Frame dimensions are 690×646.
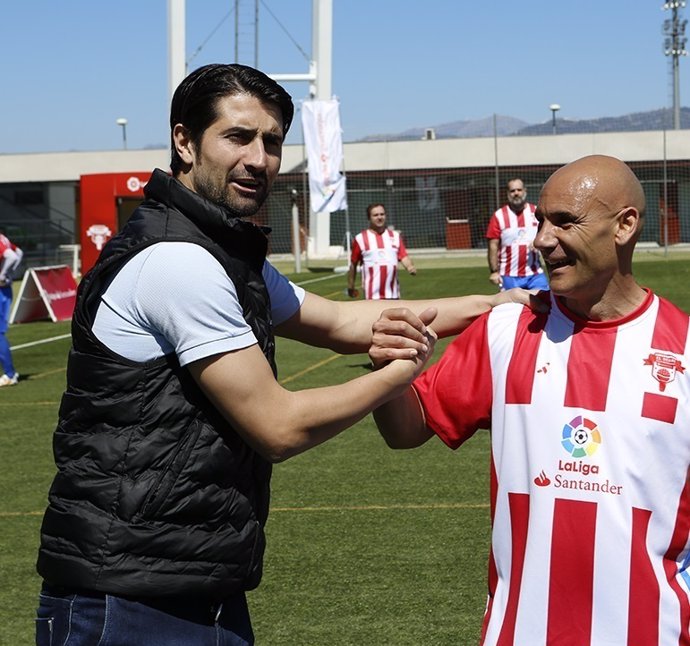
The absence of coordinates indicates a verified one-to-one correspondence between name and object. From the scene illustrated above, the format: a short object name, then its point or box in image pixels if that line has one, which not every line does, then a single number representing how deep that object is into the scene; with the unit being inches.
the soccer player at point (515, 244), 609.6
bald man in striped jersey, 106.9
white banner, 1152.2
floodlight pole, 2761.1
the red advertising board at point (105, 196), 1157.1
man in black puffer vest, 101.5
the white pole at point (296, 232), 1257.4
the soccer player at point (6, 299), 536.1
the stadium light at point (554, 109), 2224.8
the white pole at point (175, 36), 1366.9
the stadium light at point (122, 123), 2398.7
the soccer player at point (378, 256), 619.8
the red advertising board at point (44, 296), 885.8
